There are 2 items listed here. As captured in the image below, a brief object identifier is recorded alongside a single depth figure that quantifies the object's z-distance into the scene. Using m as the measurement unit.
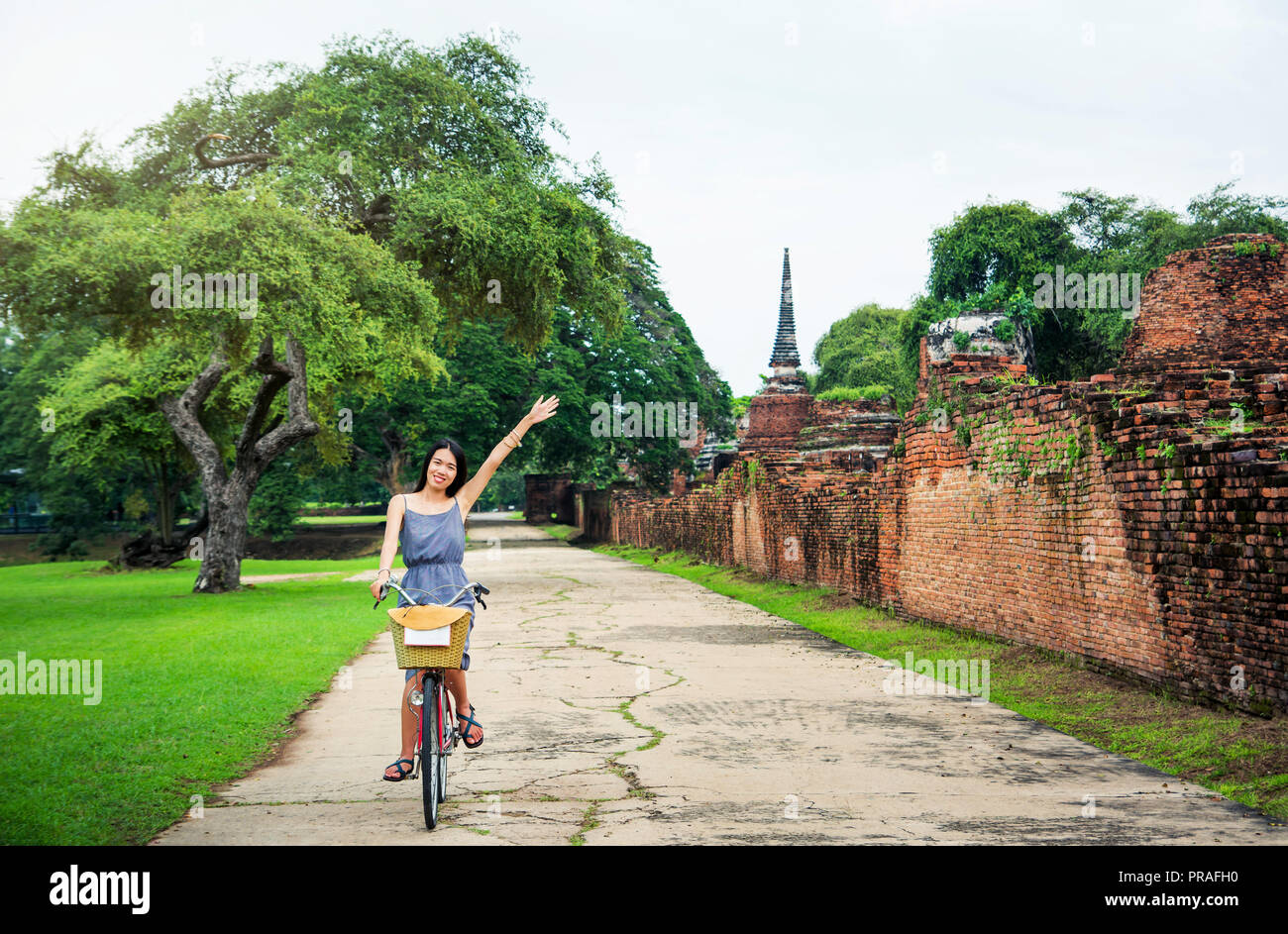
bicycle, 4.72
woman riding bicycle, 5.44
